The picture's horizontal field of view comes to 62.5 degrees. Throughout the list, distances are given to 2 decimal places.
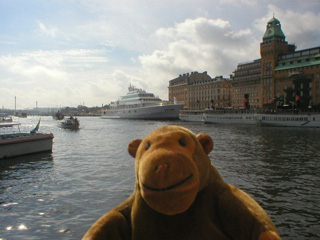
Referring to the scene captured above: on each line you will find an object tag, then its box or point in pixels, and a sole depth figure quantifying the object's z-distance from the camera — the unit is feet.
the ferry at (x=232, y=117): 205.67
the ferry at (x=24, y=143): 53.57
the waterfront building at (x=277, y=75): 225.25
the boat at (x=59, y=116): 318.06
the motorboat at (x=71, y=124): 159.99
